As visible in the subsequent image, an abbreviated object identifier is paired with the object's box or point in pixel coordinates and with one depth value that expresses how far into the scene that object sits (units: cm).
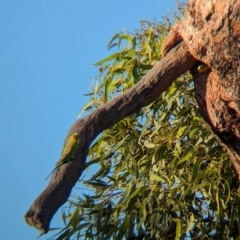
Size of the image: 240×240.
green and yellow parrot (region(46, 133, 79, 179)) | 1834
